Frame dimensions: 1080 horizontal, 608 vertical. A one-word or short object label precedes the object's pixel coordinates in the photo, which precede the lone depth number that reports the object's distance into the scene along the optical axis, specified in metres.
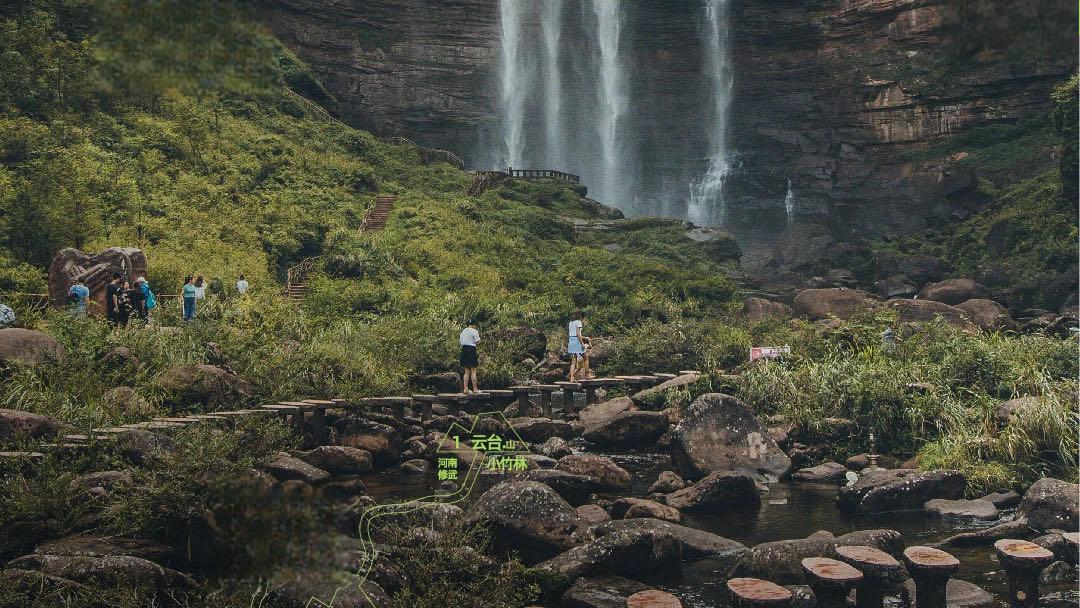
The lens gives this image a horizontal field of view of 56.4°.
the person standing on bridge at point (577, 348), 19.80
